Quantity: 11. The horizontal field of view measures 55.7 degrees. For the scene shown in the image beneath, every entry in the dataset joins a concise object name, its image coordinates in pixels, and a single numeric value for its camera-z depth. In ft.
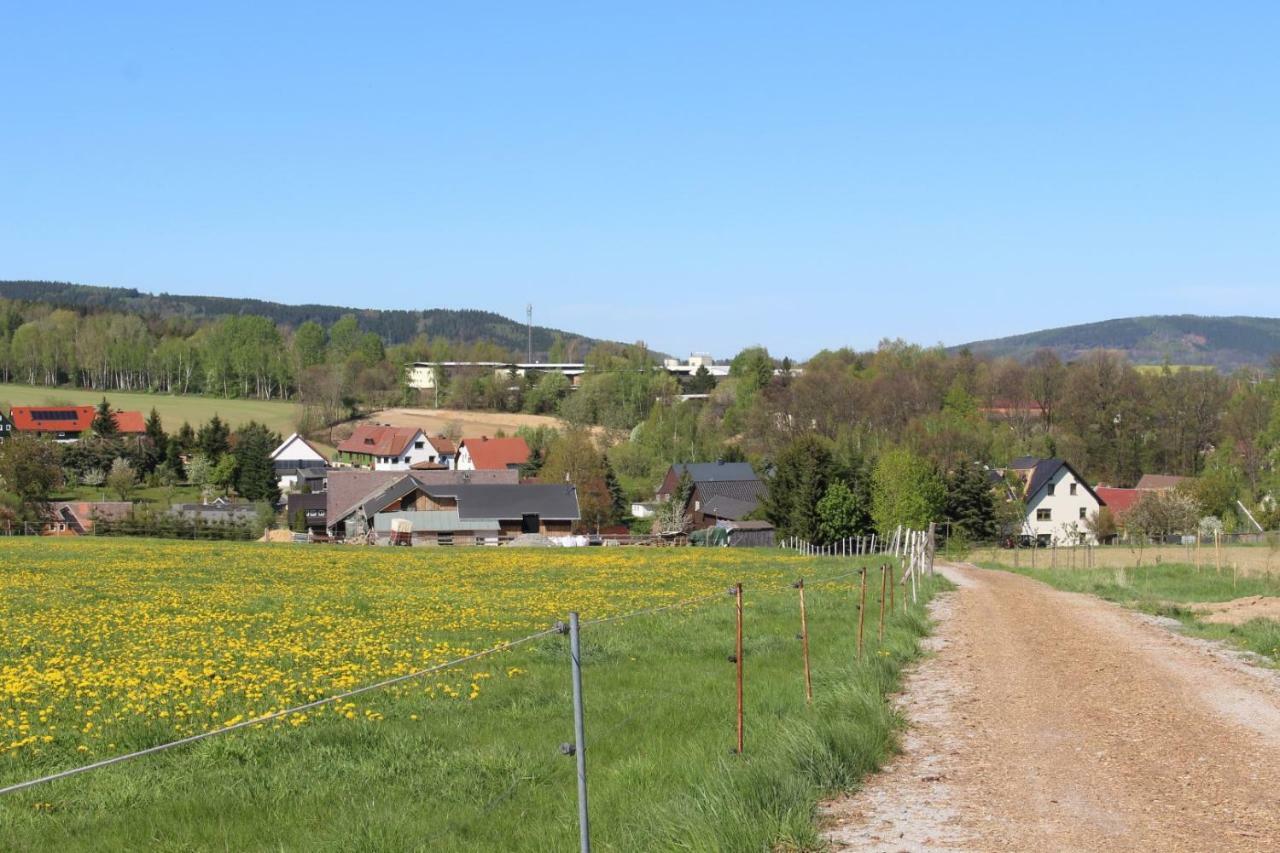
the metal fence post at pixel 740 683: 36.55
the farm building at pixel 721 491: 328.10
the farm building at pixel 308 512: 319.27
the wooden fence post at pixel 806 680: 43.57
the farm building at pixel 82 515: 264.52
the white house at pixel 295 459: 440.04
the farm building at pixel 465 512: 284.20
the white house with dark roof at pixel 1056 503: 323.37
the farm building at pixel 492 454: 437.99
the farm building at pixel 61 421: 460.14
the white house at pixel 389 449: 471.21
